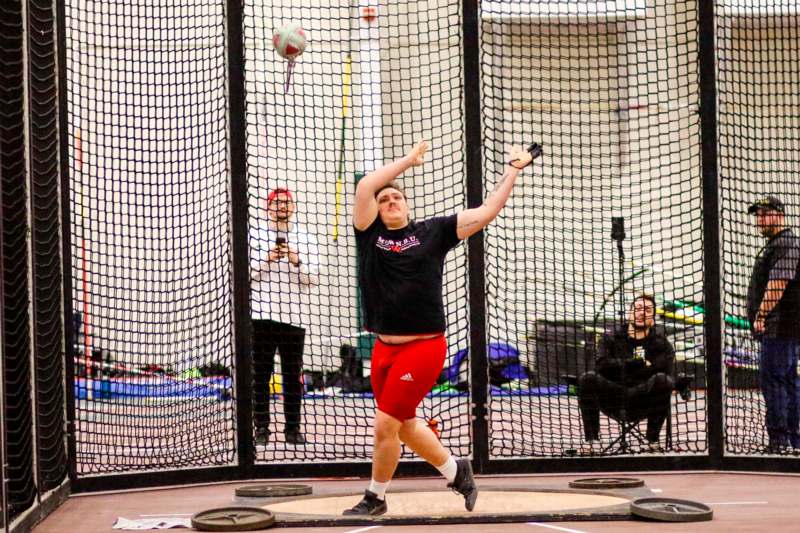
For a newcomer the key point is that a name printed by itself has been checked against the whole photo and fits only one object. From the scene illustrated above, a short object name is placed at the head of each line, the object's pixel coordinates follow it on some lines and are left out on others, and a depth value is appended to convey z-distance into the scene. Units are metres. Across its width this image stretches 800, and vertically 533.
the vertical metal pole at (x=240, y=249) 15.73
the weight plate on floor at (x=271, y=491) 14.37
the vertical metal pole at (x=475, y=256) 15.80
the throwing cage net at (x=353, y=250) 16.66
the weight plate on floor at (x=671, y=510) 12.29
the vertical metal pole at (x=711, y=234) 16.02
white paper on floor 12.59
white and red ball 15.27
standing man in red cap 16.55
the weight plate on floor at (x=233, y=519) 12.16
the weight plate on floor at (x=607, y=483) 14.52
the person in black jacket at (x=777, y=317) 16.84
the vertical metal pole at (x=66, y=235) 14.91
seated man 16.98
